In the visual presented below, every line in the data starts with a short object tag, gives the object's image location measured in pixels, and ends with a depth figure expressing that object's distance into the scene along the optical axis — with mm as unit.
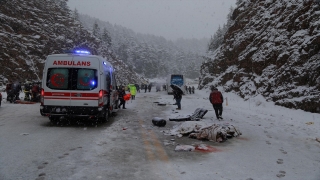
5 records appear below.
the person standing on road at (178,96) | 17156
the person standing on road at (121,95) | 17141
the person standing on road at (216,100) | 12828
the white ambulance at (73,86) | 9562
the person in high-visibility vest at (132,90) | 26083
